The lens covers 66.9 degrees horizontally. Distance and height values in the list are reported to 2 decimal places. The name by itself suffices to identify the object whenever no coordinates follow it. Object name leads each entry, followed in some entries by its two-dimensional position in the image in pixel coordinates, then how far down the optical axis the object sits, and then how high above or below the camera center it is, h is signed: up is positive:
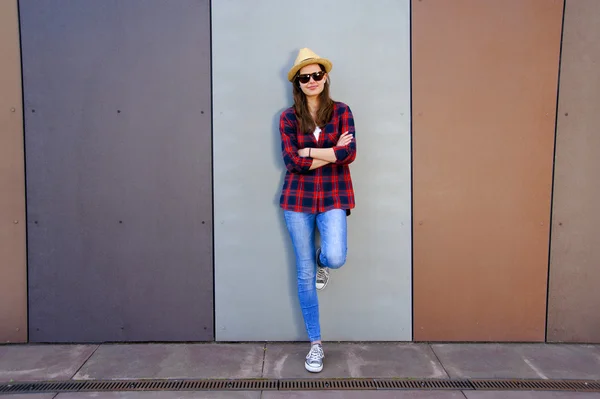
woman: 3.16 +0.02
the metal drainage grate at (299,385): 3.01 -1.39
